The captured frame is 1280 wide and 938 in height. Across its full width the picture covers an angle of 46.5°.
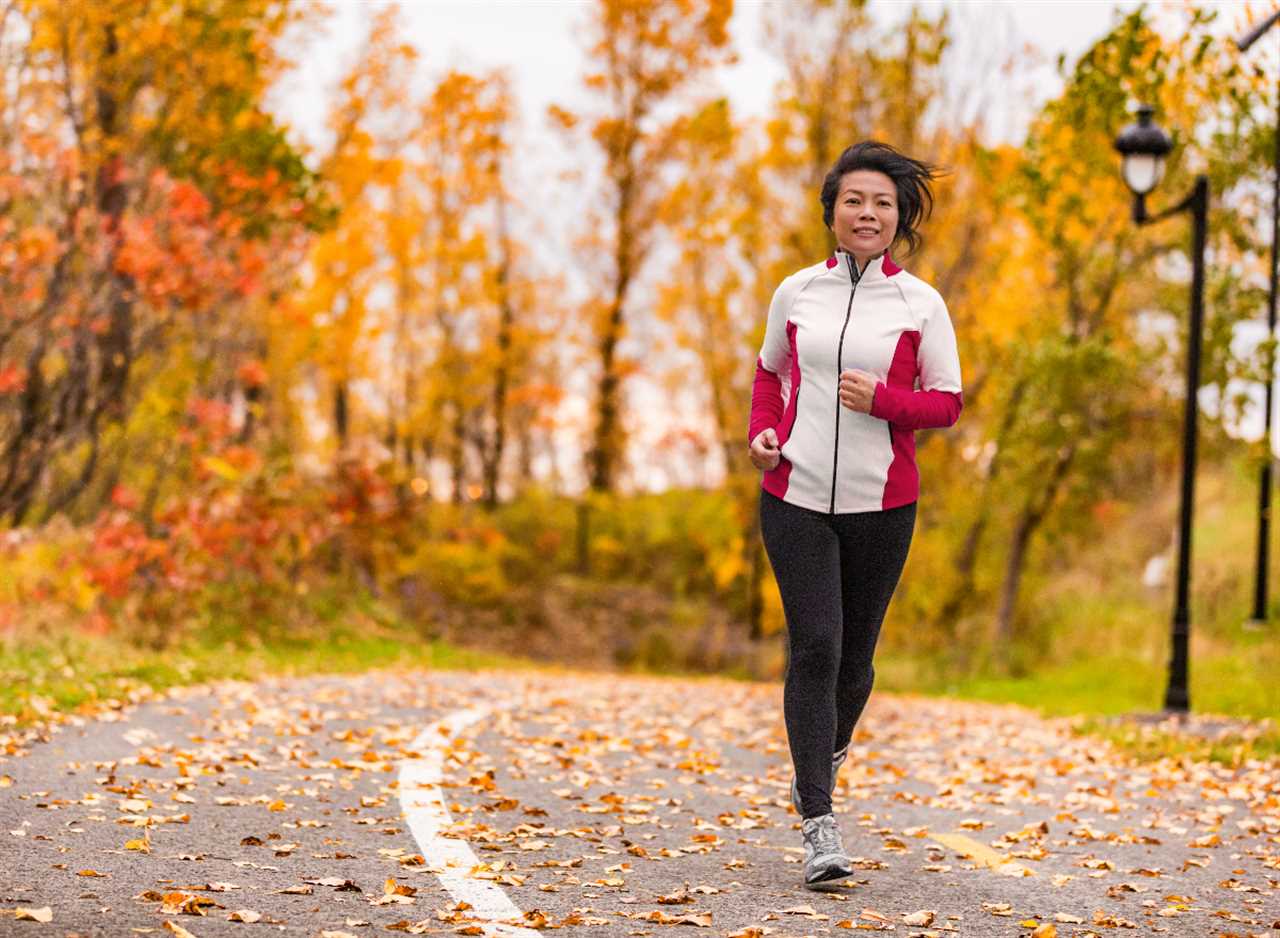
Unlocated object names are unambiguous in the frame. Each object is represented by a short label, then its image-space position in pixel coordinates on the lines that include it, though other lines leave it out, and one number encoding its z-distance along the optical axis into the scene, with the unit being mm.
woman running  5234
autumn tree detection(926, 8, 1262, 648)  17500
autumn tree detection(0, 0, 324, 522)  12625
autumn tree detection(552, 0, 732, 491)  30156
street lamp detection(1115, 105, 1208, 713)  12578
